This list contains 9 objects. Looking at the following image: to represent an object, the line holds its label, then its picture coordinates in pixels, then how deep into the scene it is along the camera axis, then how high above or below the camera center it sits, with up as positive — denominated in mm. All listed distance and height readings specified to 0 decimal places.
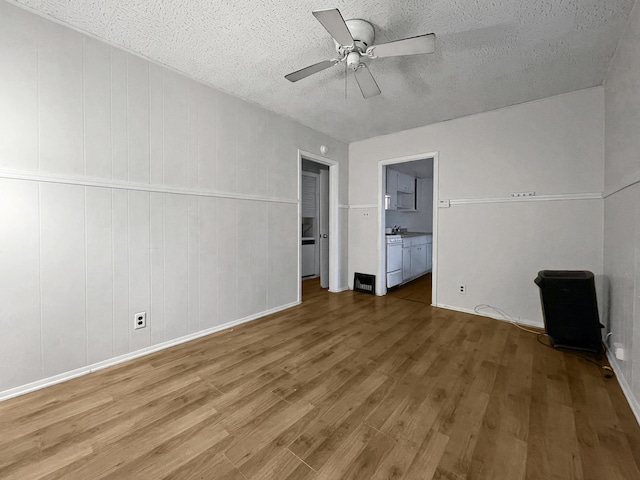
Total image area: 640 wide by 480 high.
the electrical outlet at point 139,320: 2291 -734
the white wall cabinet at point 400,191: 5473 +1008
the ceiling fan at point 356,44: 1552 +1262
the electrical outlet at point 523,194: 3049 +490
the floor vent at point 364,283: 4445 -797
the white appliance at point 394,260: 4535 -423
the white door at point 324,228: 4824 +146
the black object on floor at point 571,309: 2281 -640
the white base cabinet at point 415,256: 5077 -415
